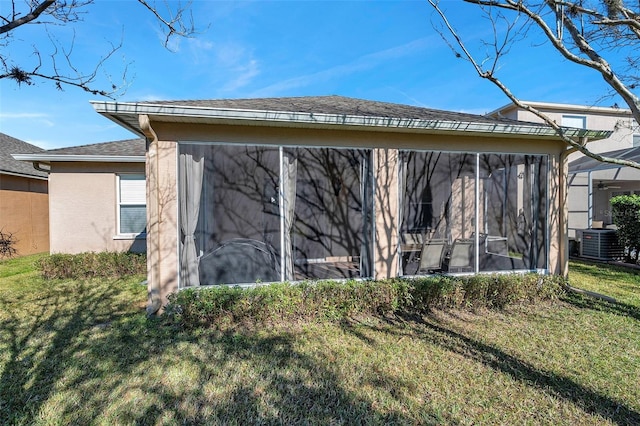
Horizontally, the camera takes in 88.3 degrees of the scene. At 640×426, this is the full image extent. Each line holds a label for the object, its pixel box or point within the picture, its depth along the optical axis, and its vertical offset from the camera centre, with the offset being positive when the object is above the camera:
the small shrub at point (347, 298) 4.23 -1.20
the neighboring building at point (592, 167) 11.66 +1.52
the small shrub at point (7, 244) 10.06 -0.88
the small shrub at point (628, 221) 8.07 -0.33
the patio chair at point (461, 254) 6.05 -0.81
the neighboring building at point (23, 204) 10.29 +0.39
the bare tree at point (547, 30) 2.78 +1.76
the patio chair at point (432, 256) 5.79 -0.80
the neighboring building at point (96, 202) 8.67 +0.35
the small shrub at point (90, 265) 7.14 -1.11
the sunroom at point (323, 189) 4.55 +0.48
